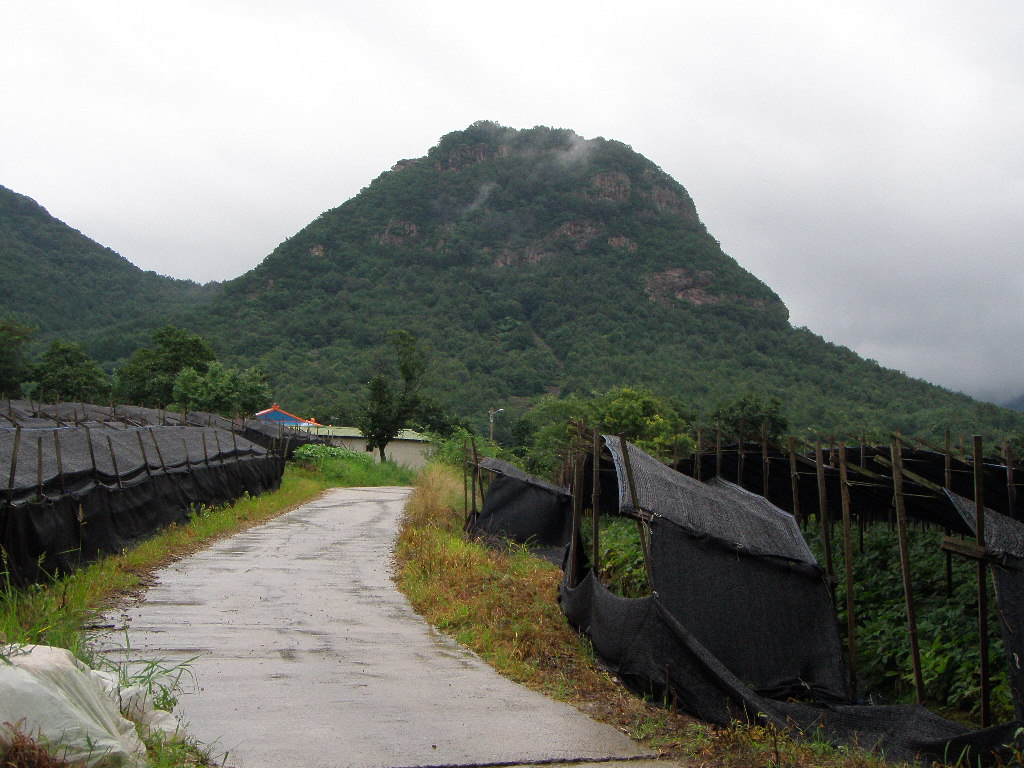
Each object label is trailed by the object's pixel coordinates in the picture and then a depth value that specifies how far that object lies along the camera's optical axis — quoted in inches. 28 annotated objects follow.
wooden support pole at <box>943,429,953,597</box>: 340.0
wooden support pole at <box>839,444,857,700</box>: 262.4
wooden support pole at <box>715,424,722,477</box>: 423.2
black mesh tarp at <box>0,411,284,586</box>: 342.0
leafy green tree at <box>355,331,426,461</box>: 1579.7
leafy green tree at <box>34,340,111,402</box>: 1845.5
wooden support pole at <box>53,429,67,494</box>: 386.6
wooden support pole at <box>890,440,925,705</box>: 239.3
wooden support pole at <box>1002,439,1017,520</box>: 259.4
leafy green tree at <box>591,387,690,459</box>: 1488.7
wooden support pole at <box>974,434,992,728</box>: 210.5
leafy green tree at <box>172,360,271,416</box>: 1694.1
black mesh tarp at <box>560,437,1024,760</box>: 225.1
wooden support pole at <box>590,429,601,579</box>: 312.7
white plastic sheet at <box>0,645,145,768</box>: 137.7
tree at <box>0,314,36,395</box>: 1856.5
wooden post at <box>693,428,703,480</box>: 432.5
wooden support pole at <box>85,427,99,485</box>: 440.1
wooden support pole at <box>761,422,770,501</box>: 393.1
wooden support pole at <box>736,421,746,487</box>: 398.5
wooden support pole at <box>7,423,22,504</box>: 329.1
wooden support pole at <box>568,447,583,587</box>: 331.9
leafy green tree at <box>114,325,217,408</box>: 1943.9
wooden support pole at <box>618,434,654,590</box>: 263.3
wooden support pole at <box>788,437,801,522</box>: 326.6
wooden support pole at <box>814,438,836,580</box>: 278.8
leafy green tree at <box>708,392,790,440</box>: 1342.3
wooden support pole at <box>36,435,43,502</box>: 353.2
